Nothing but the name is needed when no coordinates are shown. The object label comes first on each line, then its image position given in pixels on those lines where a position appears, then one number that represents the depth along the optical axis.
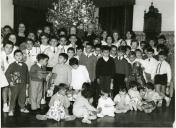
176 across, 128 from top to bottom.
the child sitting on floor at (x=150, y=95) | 5.08
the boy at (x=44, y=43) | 5.06
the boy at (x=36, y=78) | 4.51
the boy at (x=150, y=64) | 5.24
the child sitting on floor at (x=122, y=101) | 4.81
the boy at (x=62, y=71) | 4.70
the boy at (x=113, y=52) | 5.14
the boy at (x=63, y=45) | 5.13
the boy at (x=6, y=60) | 4.33
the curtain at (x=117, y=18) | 8.20
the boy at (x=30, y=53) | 4.84
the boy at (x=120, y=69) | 5.08
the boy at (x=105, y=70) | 4.92
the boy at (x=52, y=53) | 5.04
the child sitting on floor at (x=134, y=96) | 4.89
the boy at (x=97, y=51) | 5.14
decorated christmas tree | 7.07
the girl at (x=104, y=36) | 5.86
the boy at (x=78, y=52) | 5.08
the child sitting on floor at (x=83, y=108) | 4.31
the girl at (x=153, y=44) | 5.68
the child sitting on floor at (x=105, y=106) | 4.52
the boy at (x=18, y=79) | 4.27
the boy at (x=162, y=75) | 5.20
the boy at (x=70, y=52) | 4.95
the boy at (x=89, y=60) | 5.04
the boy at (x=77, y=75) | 4.78
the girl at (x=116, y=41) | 5.64
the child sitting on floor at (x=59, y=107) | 4.20
